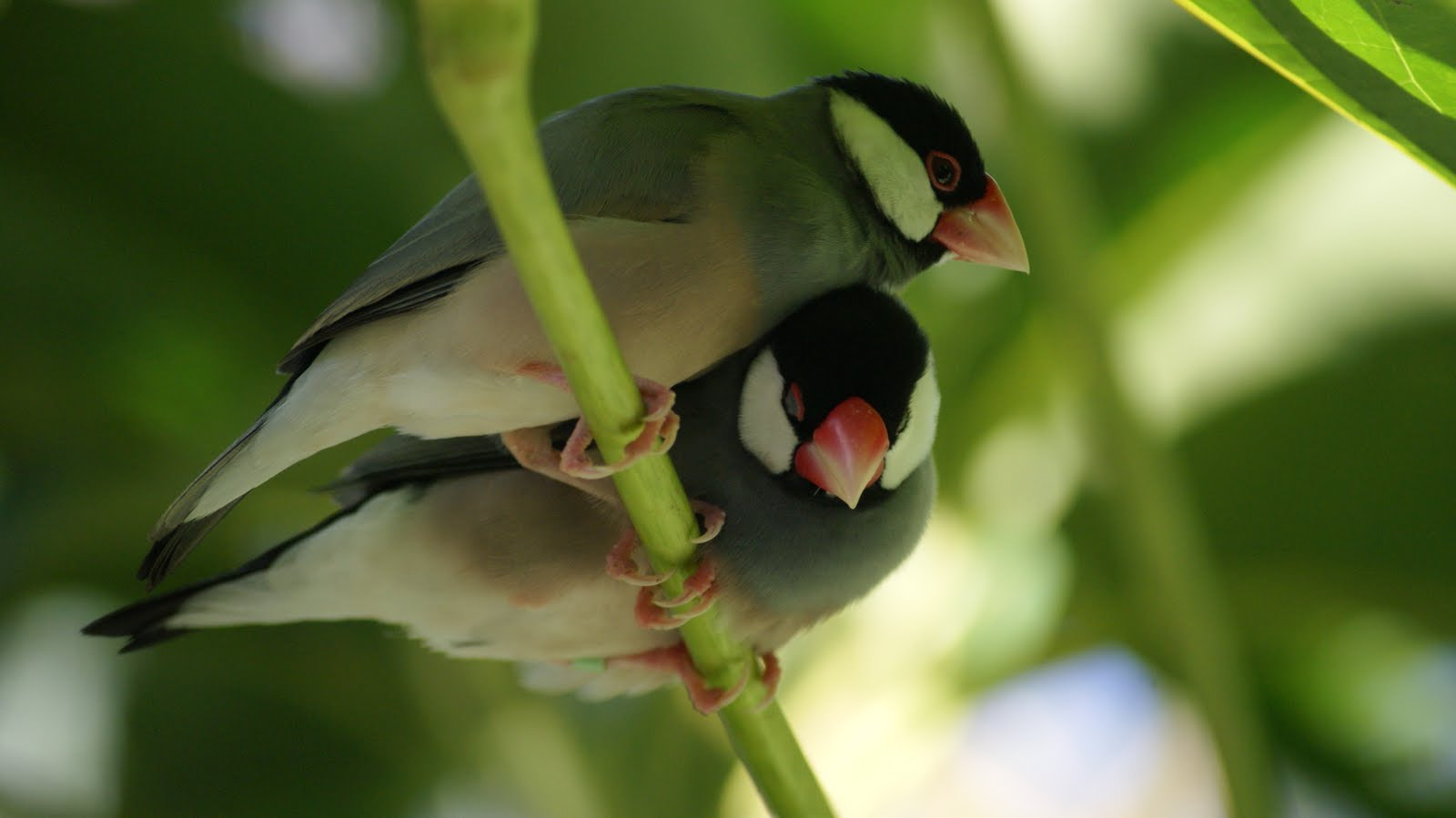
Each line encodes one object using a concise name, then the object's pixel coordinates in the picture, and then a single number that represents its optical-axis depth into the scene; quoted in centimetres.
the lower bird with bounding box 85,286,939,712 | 310
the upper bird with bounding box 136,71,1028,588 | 308
